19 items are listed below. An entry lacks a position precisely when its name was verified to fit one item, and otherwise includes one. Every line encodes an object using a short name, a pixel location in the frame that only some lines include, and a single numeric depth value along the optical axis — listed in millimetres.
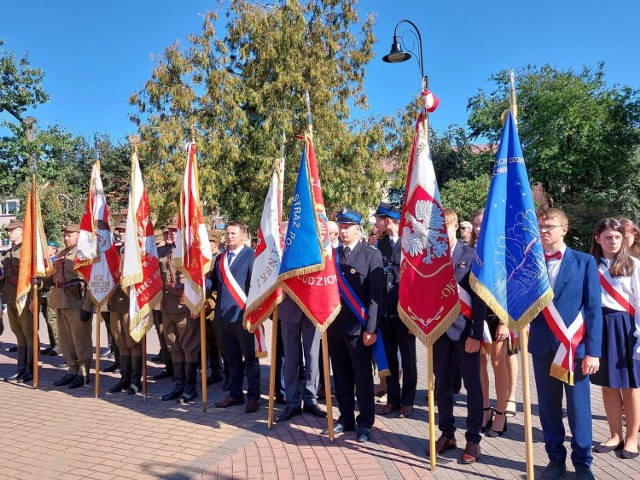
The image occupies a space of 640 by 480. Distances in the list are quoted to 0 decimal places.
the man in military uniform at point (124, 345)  6973
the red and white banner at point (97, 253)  6879
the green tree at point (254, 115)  15859
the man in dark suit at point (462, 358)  4270
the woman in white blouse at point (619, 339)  4371
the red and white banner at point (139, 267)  6426
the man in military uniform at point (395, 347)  5650
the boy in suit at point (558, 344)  3850
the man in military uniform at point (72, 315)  7238
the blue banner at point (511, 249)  3869
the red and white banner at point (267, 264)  5473
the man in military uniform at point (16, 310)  7914
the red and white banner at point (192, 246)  6016
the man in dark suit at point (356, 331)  4898
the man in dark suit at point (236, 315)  5965
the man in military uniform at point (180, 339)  6402
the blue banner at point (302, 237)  5020
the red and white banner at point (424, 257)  4312
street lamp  9178
